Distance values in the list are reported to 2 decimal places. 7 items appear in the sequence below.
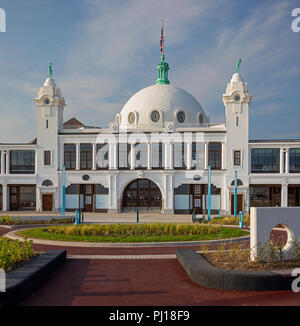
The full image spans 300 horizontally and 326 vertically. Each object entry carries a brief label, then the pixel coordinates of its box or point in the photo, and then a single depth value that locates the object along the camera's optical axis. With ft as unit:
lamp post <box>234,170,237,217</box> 122.45
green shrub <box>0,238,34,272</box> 36.60
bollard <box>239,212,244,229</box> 89.54
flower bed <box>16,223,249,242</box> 63.41
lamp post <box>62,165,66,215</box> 122.31
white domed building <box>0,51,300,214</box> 136.05
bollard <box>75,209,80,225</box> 91.19
